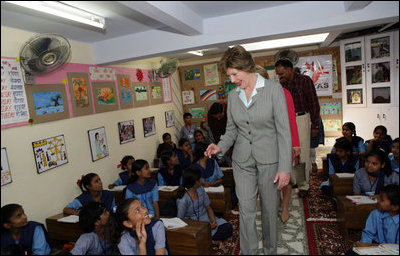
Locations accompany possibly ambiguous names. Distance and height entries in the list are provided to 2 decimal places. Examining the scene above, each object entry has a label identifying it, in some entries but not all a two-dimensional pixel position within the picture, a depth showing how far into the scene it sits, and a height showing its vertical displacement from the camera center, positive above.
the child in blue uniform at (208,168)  4.04 -1.10
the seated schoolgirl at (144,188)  3.35 -1.08
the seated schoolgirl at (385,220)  1.97 -1.07
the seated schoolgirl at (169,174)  4.18 -1.18
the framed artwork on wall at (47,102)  3.19 +0.07
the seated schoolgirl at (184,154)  4.88 -1.05
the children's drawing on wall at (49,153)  3.20 -0.54
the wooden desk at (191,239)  2.28 -1.20
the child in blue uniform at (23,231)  2.08 -0.97
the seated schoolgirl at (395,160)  2.14 -0.70
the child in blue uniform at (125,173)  4.34 -1.12
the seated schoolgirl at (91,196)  3.33 -1.12
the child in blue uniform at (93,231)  2.22 -1.06
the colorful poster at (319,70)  6.93 +0.34
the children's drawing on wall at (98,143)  4.08 -0.59
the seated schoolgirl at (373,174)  2.53 -0.95
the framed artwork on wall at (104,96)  4.28 +0.10
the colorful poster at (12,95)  2.85 +0.17
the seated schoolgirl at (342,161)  3.77 -1.10
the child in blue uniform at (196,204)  2.98 -1.19
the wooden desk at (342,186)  3.27 -1.24
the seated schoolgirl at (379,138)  3.38 -0.79
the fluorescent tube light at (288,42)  5.63 +0.94
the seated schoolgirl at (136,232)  1.92 -0.96
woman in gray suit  1.72 -0.37
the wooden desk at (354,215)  2.57 -1.26
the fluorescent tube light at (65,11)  2.29 +0.86
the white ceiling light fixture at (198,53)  6.04 +0.92
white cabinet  5.27 +0.01
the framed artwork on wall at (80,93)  3.82 +0.17
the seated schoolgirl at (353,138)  4.34 -0.93
